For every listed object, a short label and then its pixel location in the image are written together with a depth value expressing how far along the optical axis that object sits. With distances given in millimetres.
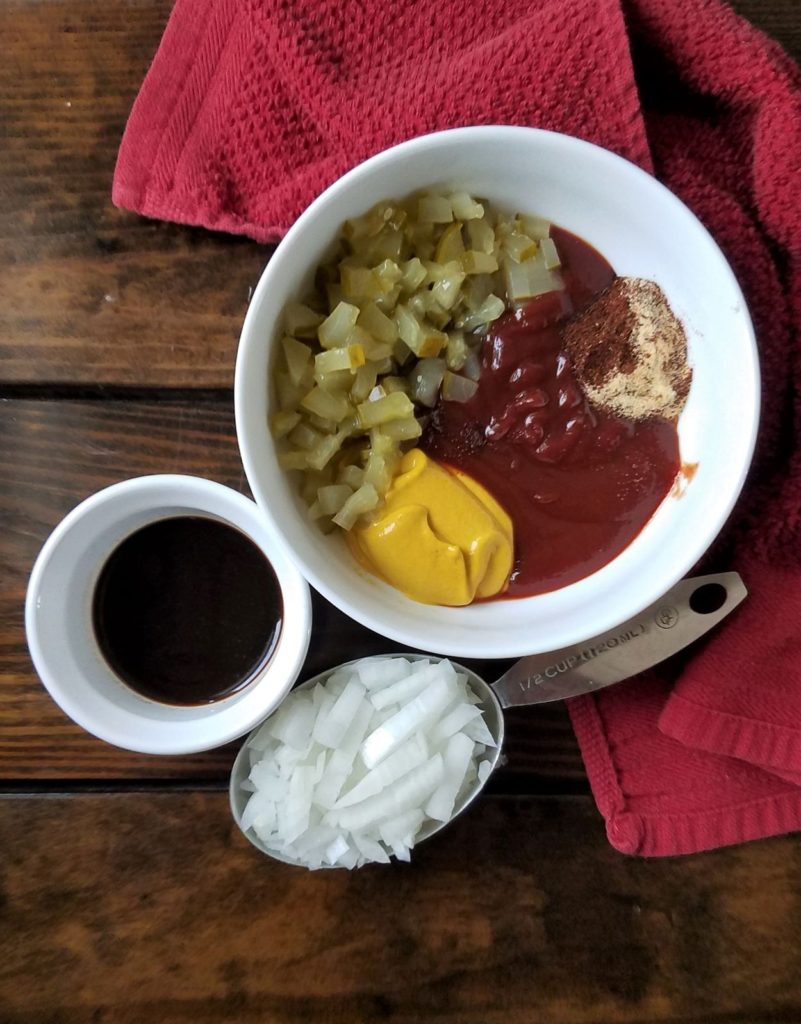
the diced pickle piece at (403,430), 255
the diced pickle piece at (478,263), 260
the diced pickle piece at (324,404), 252
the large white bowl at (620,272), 239
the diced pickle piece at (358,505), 256
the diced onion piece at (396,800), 275
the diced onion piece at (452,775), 278
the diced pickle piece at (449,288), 255
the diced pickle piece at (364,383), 255
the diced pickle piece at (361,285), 252
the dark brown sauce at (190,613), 289
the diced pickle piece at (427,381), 260
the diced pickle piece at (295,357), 251
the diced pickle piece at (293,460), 255
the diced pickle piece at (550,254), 263
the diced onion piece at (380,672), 280
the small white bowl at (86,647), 260
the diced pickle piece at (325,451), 256
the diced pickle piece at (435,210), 257
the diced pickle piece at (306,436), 258
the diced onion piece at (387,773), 274
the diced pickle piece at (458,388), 261
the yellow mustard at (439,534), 253
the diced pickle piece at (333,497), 260
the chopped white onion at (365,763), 275
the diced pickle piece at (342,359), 243
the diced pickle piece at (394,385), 258
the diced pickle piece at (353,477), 261
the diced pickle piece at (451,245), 260
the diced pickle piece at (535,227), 267
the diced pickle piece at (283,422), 252
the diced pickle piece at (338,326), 246
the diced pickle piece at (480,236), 263
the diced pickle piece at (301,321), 249
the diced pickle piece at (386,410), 252
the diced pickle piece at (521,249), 260
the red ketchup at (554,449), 259
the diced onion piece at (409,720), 275
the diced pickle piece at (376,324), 255
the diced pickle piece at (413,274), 257
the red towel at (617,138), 262
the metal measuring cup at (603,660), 282
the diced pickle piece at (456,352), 260
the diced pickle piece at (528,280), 258
